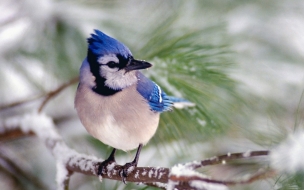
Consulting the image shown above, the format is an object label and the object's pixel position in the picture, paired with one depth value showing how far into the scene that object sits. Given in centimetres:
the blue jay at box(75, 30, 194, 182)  444
